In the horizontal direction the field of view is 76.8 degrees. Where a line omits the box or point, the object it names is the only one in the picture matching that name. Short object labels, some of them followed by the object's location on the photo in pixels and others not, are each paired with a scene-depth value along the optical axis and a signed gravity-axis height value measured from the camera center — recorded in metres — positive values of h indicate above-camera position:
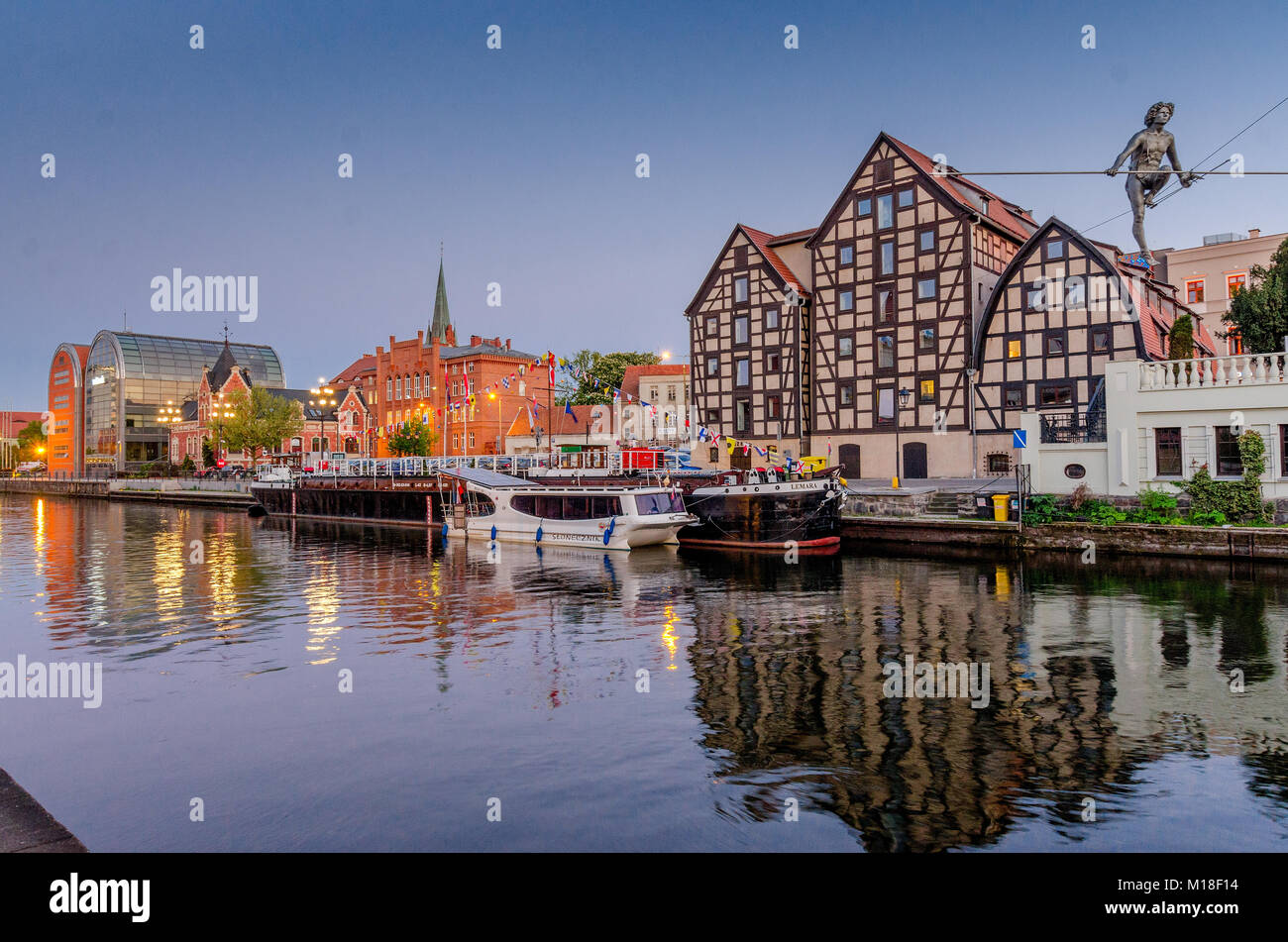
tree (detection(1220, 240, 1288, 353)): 36.81 +6.97
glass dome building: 127.94 +15.38
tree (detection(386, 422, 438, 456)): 78.88 +3.63
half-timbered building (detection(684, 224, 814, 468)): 53.56 +8.71
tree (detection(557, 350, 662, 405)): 95.06 +13.01
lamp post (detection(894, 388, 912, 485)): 48.53 +3.52
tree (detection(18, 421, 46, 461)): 159.38 +8.38
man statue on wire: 10.22 +3.85
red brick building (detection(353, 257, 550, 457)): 84.56 +9.86
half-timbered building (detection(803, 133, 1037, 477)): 47.06 +9.88
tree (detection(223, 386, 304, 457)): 87.88 +6.20
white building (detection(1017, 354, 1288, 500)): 28.08 +1.33
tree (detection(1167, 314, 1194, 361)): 32.44 +5.02
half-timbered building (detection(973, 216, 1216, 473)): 41.59 +7.25
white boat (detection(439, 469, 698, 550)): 35.03 -1.86
